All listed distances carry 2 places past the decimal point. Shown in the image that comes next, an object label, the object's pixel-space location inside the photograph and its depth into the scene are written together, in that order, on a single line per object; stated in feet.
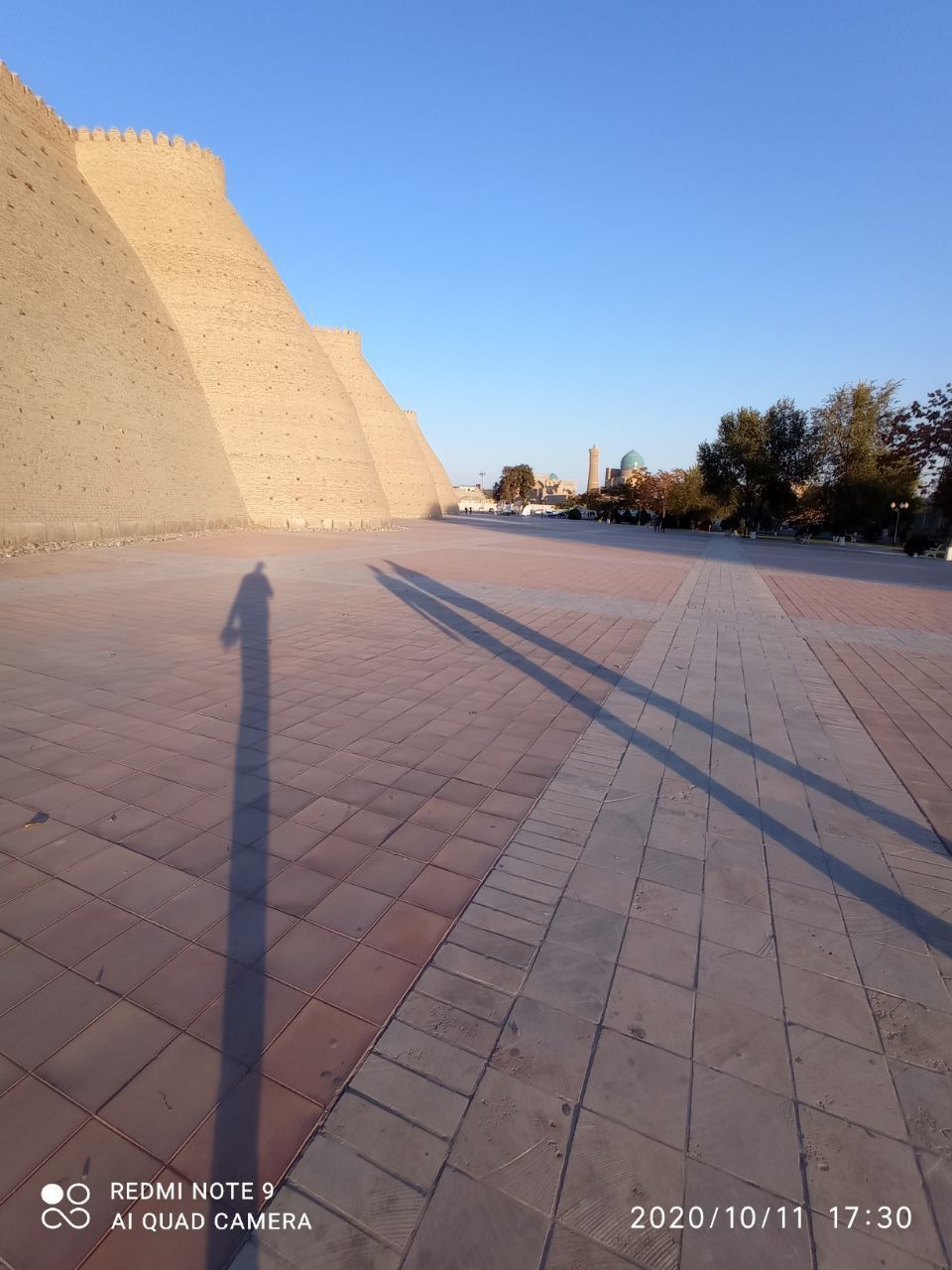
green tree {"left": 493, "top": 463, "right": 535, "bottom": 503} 291.99
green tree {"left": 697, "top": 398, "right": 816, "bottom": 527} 126.11
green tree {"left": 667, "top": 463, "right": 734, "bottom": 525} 139.13
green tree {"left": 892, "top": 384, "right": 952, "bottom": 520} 63.52
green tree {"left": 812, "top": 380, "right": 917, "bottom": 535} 120.57
